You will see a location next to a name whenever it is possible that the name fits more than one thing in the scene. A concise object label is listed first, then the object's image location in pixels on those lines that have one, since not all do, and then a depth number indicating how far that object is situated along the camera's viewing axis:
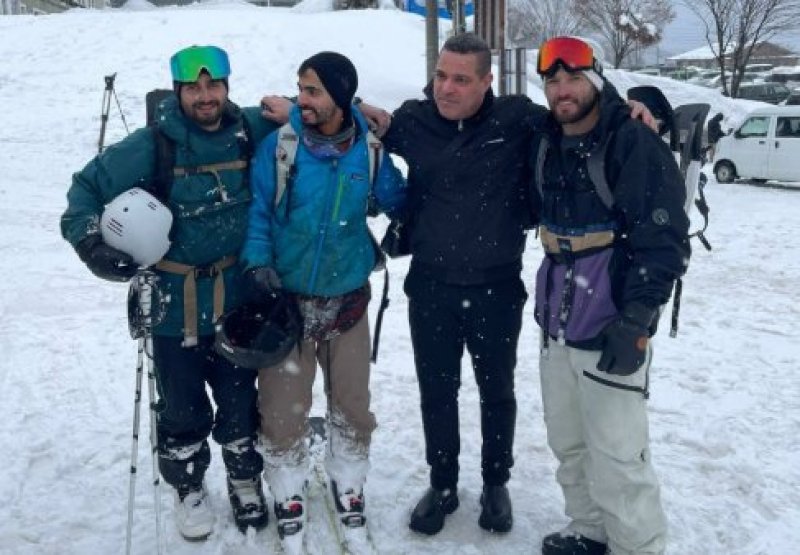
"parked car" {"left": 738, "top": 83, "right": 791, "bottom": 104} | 32.78
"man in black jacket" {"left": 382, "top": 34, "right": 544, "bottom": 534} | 3.31
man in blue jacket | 3.17
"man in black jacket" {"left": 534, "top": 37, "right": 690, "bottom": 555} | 2.83
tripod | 13.98
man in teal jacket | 3.09
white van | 16.11
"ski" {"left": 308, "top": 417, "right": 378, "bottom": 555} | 3.48
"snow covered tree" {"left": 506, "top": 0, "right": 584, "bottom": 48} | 41.62
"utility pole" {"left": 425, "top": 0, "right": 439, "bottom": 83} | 10.43
